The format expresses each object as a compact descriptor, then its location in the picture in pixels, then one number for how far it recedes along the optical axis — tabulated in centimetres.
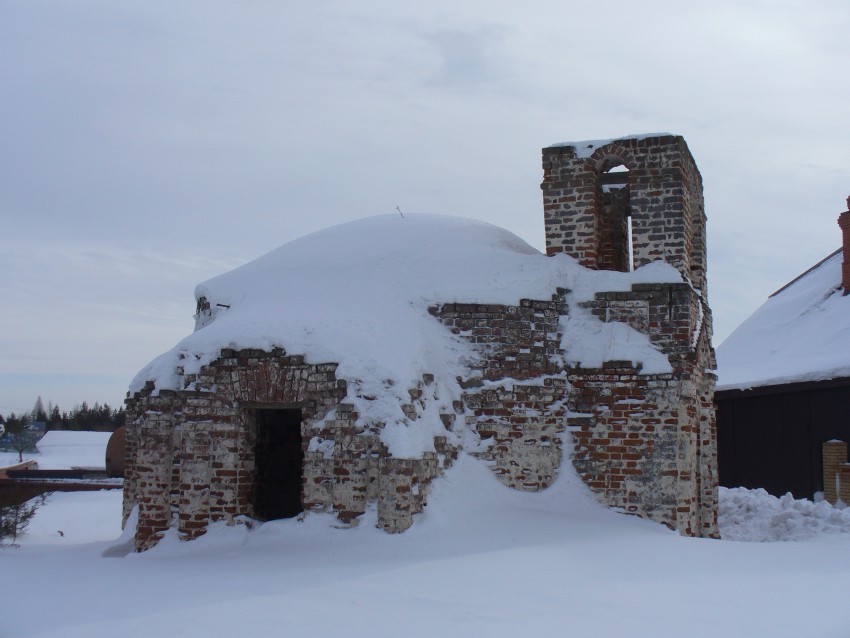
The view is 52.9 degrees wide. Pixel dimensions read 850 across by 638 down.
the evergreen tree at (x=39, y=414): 8259
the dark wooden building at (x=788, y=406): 1459
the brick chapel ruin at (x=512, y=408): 767
